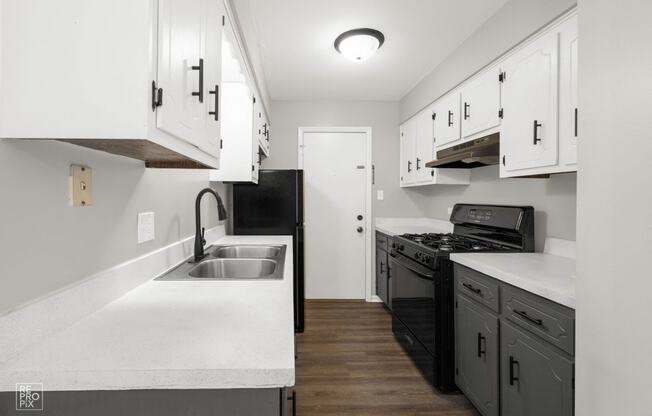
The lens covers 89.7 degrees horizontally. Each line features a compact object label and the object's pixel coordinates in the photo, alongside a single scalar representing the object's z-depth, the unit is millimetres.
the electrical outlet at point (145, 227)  1295
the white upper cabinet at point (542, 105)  1584
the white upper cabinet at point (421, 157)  3006
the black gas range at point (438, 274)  2066
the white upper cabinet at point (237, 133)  2211
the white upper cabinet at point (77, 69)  689
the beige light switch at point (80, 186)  903
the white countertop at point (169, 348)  641
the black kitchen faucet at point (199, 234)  1746
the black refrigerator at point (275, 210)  3049
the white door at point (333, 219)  3986
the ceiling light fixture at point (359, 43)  2418
